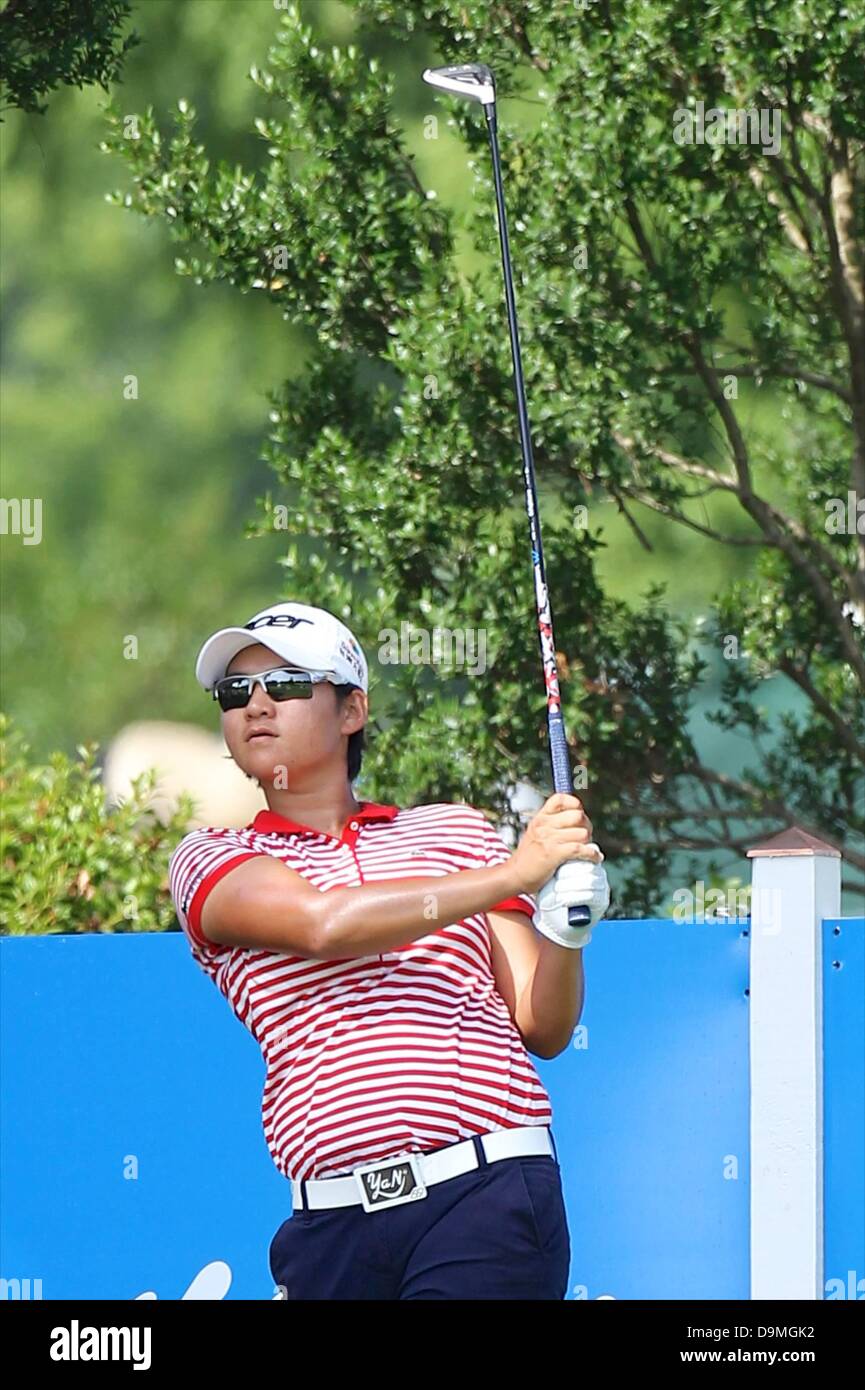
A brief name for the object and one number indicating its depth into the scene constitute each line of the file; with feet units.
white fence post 22.91
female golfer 14.14
